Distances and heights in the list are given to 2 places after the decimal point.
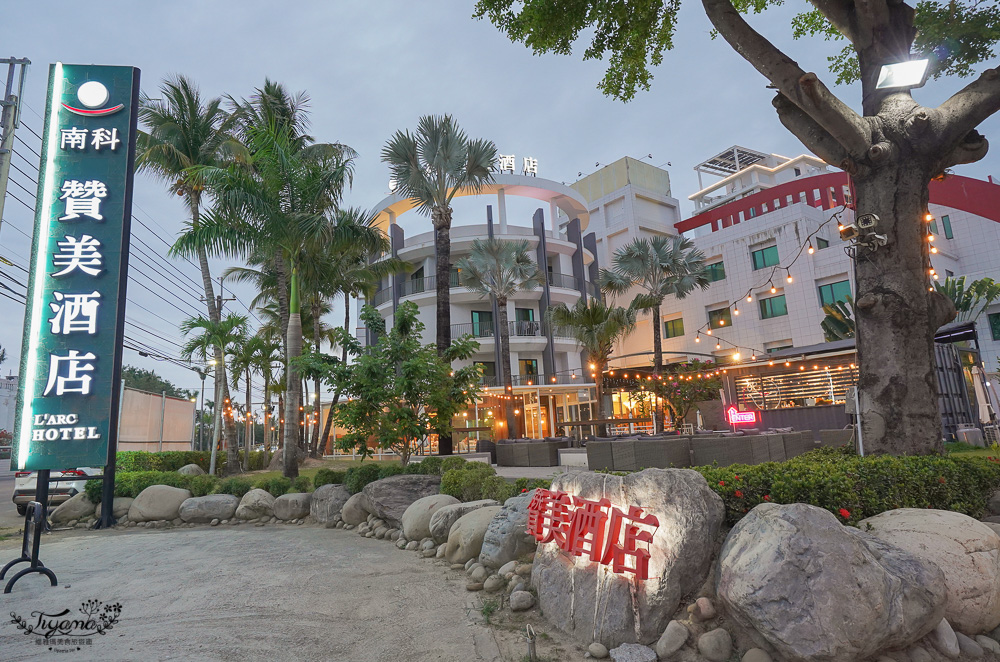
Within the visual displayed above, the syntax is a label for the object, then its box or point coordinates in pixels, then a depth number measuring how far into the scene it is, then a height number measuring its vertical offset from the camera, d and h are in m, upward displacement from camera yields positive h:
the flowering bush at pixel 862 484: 4.48 -0.70
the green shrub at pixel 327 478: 10.85 -0.96
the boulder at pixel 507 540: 5.81 -1.27
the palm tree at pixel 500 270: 21.55 +5.99
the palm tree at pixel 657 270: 24.52 +6.40
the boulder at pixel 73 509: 10.77 -1.30
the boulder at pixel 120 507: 10.85 -1.30
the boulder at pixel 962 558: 3.60 -1.07
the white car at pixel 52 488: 10.82 -0.89
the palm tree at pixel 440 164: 14.63 +6.95
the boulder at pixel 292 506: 10.44 -1.40
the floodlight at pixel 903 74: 5.86 +3.50
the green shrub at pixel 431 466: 9.98 -0.75
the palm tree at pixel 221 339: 17.14 +3.05
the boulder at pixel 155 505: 10.60 -1.27
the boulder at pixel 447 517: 7.41 -1.27
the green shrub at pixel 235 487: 11.45 -1.08
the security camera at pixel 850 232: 6.00 +1.86
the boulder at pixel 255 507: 10.59 -1.41
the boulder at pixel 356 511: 9.47 -1.42
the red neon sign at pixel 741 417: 9.87 -0.15
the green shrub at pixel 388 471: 10.02 -0.81
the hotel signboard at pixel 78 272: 8.87 +2.91
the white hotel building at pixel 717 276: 25.33 +6.59
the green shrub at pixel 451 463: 9.66 -0.70
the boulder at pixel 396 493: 8.92 -1.11
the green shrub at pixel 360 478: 10.08 -0.91
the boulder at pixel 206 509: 10.62 -1.40
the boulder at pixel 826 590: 3.15 -1.12
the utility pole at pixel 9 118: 8.52 +5.20
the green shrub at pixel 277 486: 11.17 -1.08
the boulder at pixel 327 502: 9.94 -1.31
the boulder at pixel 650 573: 3.98 -1.22
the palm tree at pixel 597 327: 20.02 +3.26
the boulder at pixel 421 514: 7.80 -1.29
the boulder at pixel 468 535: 6.42 -1.33
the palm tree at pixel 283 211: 12.66 +5.20
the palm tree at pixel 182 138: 16.80 +9.26
